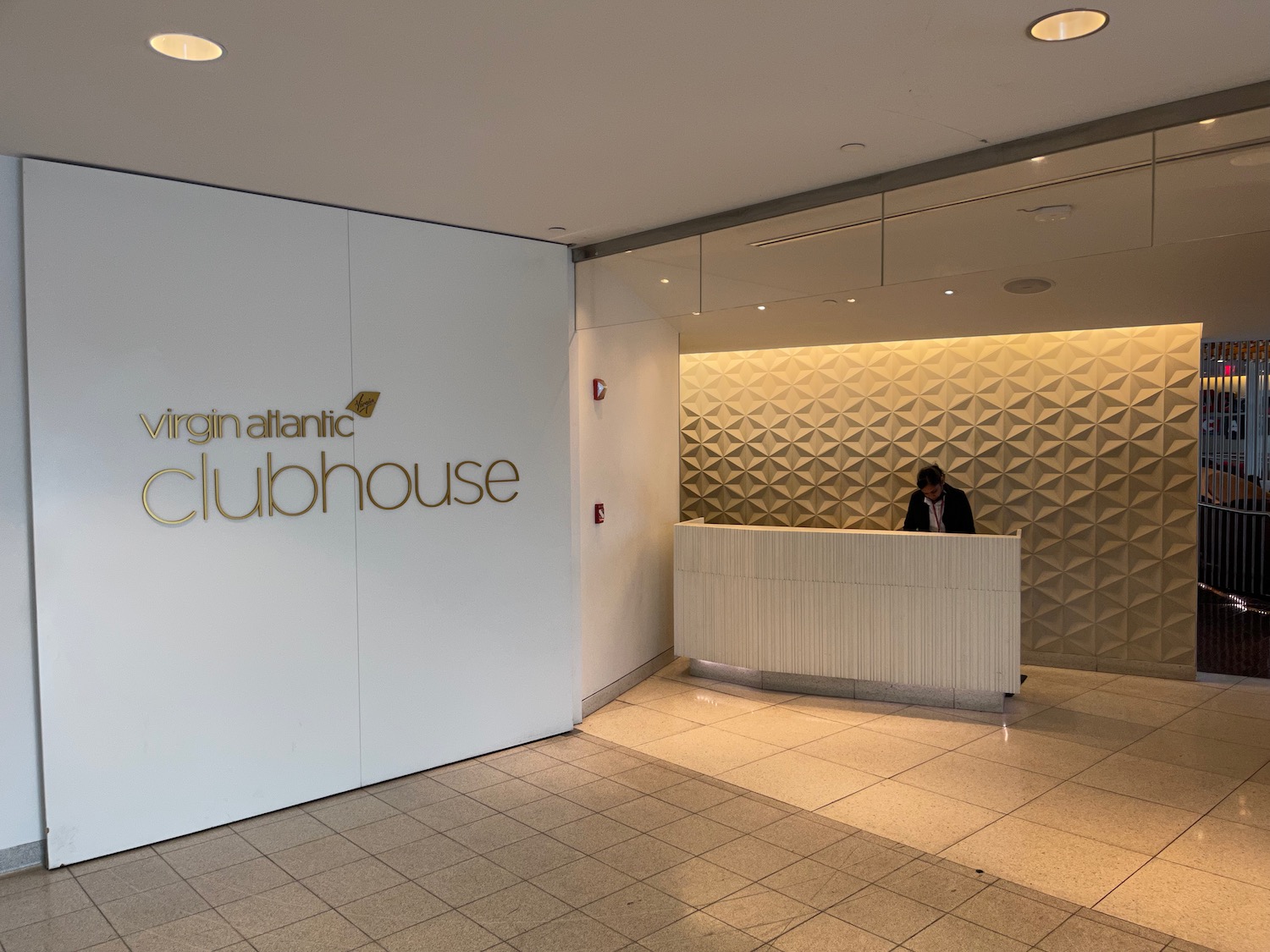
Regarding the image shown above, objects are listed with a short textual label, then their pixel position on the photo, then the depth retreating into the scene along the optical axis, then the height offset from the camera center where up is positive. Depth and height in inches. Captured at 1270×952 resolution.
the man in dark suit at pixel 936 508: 285.9 -19.9
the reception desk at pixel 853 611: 251.9 -48.3
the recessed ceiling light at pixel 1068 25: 117.2 +54.3
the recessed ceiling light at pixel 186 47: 120.4 +54.0
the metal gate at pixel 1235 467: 441.1 -13.3
